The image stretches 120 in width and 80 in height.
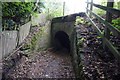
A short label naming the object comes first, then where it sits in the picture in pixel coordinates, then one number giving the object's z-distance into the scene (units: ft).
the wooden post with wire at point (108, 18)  6.44
